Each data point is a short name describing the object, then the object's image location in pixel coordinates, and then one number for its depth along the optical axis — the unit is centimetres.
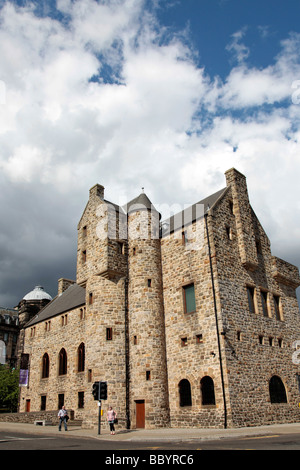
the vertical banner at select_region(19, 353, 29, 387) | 3953
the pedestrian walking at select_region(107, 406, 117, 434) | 2033
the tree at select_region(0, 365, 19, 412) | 4541
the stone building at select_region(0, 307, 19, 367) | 6438
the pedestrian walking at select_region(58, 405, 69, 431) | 2382
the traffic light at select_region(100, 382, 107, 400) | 1953
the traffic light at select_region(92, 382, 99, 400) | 1936
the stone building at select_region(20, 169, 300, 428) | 2281
